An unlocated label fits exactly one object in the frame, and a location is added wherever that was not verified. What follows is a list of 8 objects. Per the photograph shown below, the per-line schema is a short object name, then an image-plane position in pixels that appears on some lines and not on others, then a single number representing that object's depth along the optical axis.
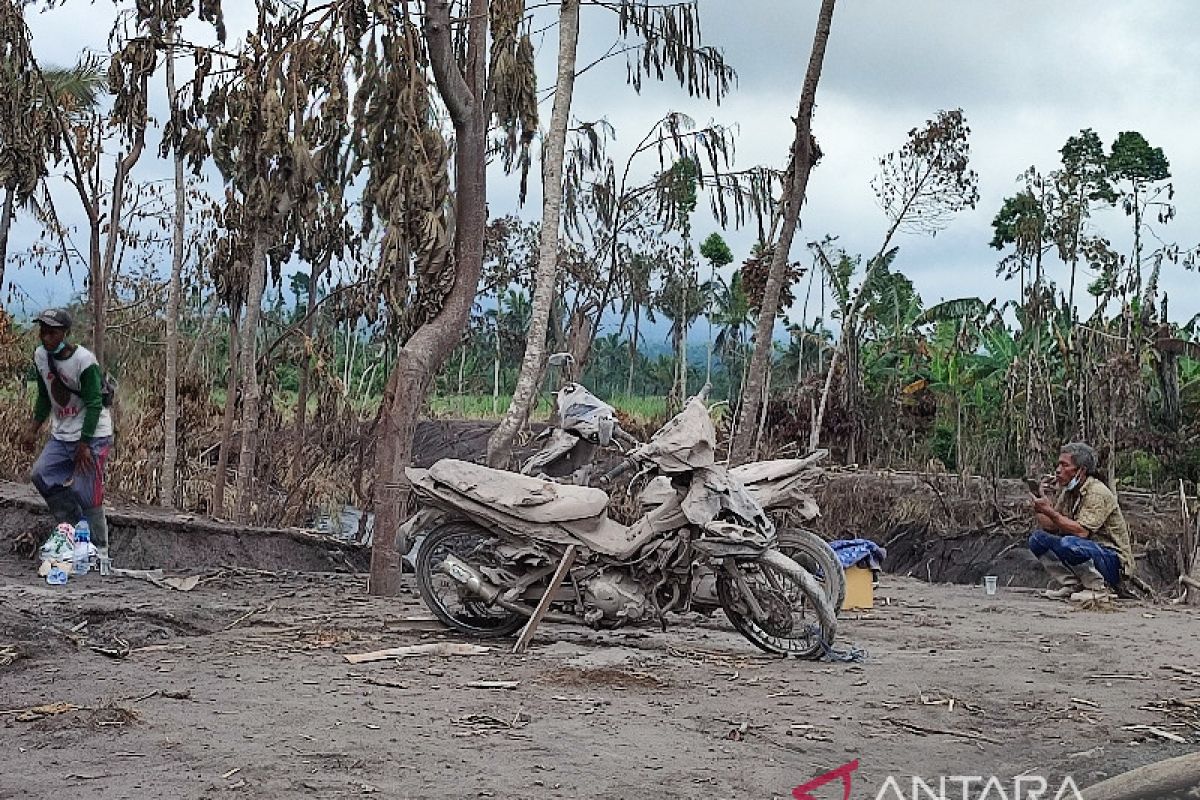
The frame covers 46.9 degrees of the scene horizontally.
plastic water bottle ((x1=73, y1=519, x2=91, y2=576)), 9.54
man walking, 9.16
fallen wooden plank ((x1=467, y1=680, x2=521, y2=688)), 6.61
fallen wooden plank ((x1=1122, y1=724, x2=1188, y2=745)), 5.98
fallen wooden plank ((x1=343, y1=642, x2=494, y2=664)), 7.29
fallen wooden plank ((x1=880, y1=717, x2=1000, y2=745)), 5.93
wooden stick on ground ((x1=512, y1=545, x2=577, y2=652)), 7.85
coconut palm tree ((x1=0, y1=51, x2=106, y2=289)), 12.42
